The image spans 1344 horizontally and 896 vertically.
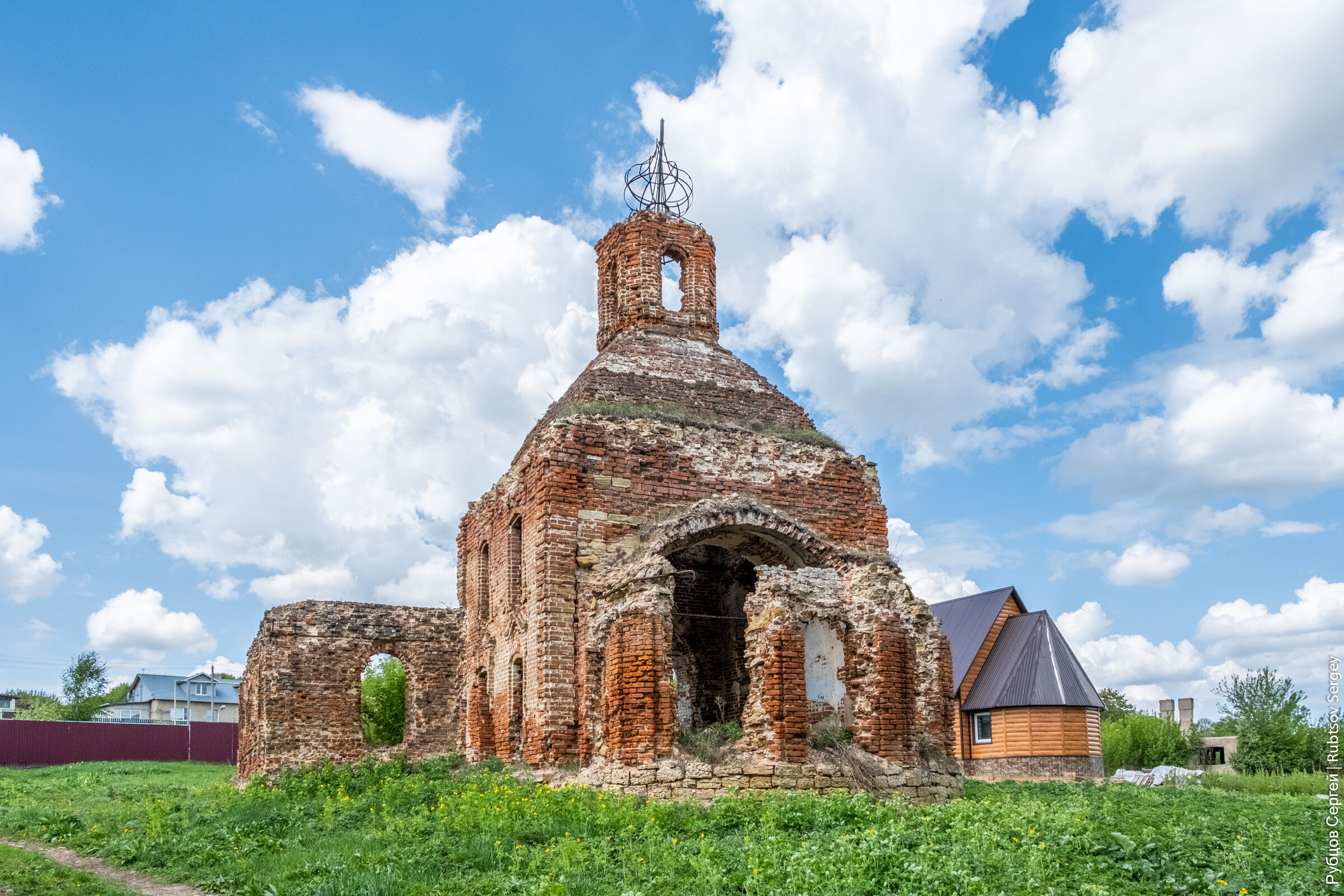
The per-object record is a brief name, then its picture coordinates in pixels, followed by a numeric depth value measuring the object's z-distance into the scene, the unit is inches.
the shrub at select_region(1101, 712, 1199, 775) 1155.3
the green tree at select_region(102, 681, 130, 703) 2746.1
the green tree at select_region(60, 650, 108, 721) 2357.3
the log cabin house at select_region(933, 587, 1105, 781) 935.0
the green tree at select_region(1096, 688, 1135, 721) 1529.3
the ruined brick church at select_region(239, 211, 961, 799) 470.3
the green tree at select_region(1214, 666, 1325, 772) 976.3
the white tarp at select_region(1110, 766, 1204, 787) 986.1
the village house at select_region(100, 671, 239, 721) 2421.3
